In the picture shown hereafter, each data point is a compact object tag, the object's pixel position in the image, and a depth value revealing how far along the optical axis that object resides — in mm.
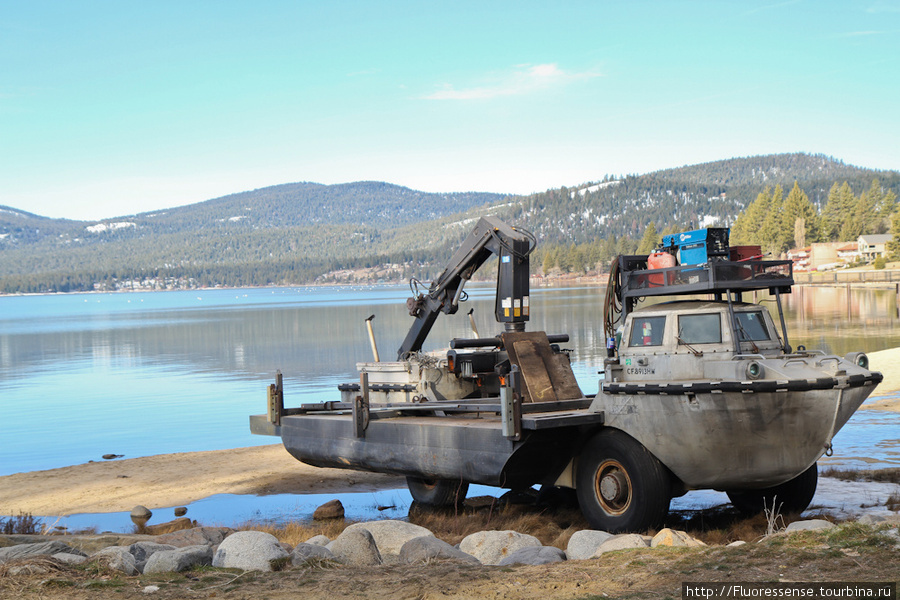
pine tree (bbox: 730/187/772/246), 141000
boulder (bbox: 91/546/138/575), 8547
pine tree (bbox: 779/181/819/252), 133250
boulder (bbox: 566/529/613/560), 9719
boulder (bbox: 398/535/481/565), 9297
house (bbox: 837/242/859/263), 133200
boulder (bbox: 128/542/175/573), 8880
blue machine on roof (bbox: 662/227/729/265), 11273
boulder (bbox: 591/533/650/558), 9234
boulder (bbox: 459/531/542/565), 10047
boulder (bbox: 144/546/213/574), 8672
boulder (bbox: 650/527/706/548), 9141
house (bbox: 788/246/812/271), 131000
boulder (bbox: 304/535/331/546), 10766
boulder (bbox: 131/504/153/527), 15070
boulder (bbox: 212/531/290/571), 8883
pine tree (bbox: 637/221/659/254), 155500
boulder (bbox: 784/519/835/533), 9219
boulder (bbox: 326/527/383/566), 9430
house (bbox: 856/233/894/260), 126312
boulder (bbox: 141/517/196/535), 13984
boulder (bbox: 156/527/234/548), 11023
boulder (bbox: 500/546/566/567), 8984
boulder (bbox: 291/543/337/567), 9047
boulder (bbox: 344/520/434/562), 10852
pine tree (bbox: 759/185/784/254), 132250
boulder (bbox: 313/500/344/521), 14586
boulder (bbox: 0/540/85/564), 8805
